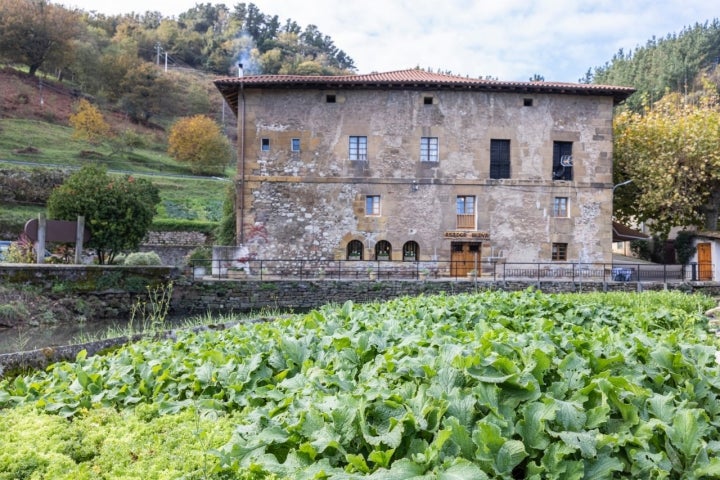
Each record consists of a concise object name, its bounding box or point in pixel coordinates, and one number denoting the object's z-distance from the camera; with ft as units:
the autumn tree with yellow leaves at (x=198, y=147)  161.58
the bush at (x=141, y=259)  73.56
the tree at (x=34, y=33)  178.29
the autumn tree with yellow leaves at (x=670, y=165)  86.58
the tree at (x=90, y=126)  151.33
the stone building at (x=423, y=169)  81.76
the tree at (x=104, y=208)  68.18
